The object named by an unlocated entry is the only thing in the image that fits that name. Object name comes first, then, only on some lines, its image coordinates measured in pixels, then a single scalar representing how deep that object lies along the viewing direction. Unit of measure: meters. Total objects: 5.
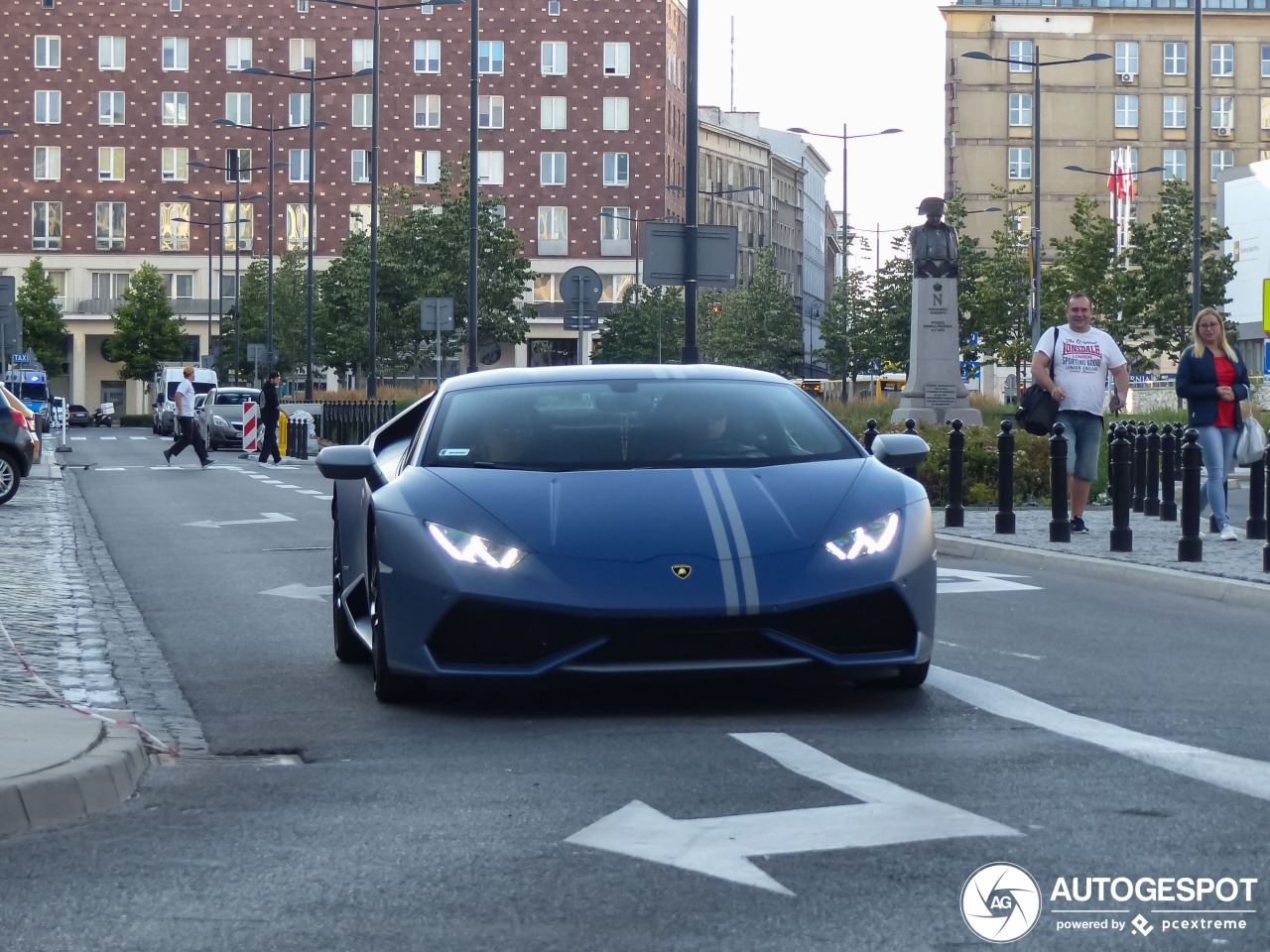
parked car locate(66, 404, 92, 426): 102.88
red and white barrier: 48.72
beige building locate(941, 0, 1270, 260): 115.88
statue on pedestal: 32.00
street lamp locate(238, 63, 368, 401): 63.00
